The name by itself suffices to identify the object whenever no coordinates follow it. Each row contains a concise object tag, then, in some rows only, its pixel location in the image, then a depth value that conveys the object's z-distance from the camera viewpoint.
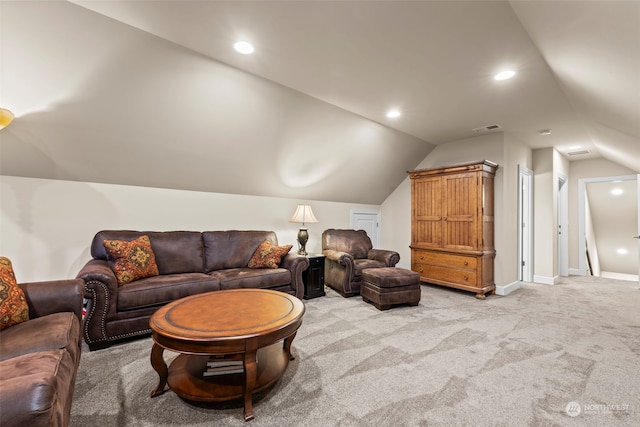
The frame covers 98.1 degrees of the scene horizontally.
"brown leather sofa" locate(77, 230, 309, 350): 2.29
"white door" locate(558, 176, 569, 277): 5.67
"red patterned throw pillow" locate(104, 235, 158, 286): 2.61
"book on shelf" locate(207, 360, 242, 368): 1.85
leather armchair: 3.92
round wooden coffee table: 1.51
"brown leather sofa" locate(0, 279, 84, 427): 0.91
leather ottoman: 3.36
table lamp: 4.12
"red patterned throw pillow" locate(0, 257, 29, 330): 1.58
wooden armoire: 3.98
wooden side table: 3.83
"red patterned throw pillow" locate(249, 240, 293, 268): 3.46
